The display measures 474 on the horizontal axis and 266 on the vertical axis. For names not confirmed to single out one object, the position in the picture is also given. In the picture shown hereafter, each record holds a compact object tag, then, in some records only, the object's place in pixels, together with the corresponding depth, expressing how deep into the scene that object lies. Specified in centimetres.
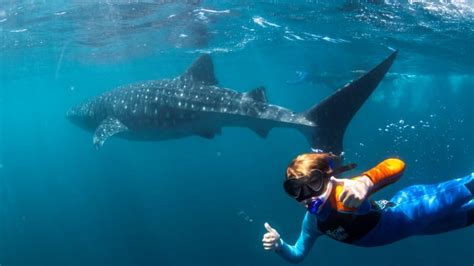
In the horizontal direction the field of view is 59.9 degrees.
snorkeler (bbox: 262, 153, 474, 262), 365
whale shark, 755
